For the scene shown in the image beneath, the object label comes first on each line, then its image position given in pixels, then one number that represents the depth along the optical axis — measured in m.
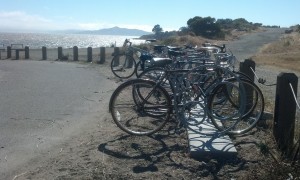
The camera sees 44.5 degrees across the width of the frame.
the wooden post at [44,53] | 21.72
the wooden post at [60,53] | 20.81
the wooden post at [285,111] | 4.66
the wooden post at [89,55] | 19.02
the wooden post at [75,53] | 19.96
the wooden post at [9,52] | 22.80
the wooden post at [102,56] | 17.96
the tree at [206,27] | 47.80
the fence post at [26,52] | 22.39
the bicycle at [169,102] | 5.35
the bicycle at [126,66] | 11.09
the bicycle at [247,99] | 5.51
